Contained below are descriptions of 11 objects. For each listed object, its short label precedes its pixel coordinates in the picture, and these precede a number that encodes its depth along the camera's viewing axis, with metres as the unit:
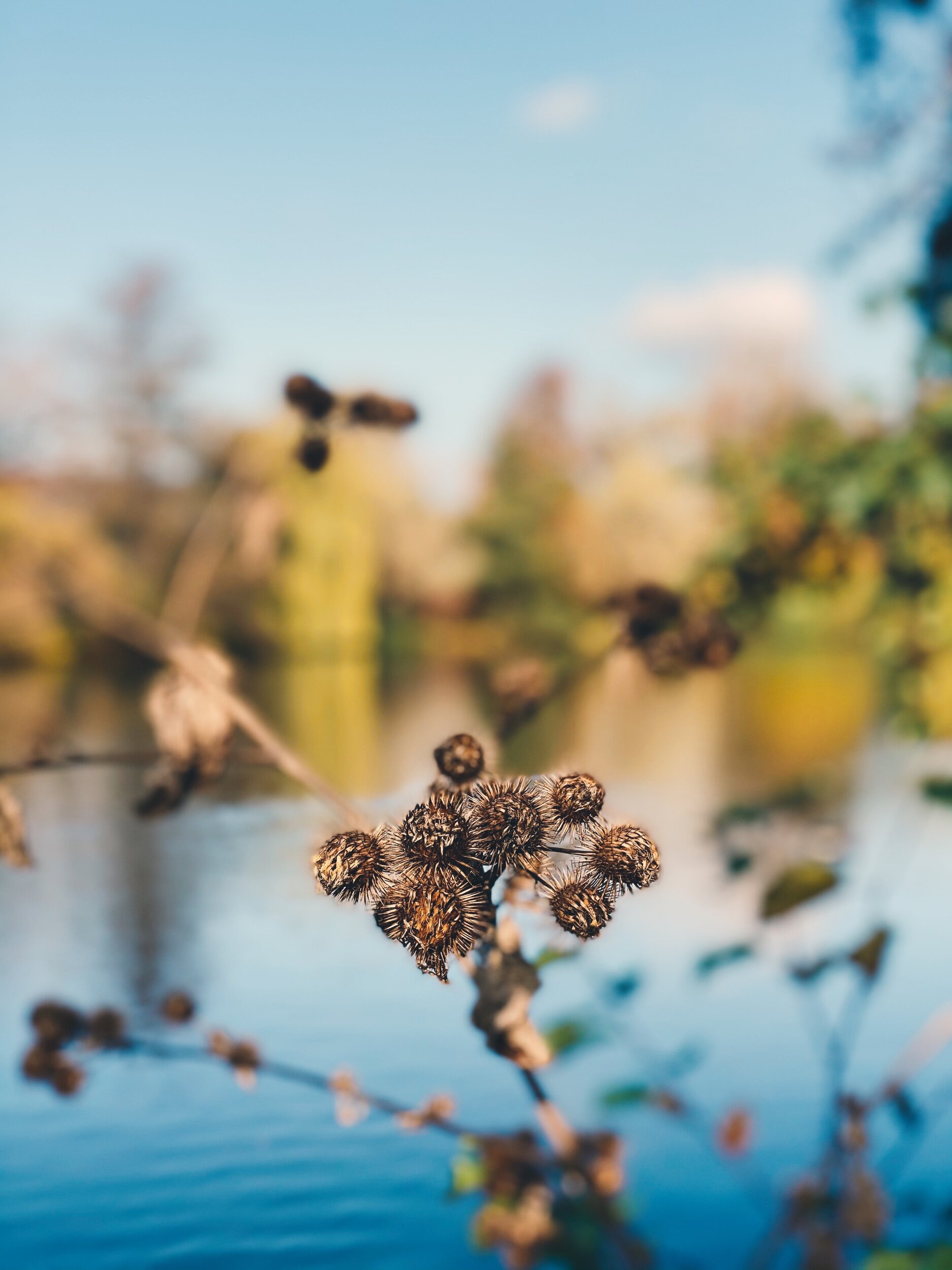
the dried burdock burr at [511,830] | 0.65
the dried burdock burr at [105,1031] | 1.50
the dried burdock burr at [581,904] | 0.63
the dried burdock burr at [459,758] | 0.80
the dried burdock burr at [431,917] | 0.62
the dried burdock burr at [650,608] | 1.44
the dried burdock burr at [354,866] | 0.63
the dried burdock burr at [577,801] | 0.66
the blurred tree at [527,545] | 31.23
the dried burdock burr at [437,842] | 0.64
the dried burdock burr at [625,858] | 0.65
